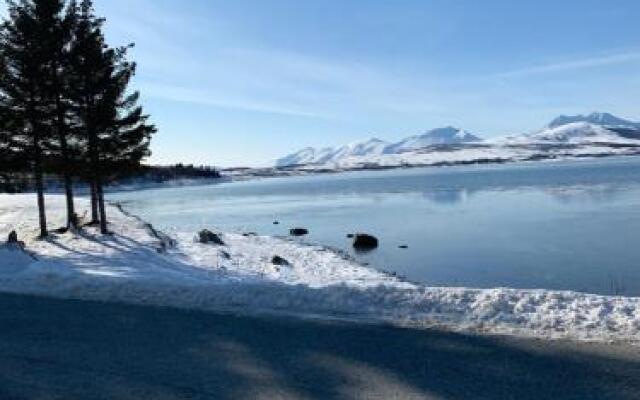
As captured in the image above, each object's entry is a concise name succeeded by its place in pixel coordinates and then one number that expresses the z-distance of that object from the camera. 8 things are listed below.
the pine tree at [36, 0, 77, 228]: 32.34
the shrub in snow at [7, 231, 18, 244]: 27.89
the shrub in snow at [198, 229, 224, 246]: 37.72
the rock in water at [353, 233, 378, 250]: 40.75
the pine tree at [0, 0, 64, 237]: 31.69
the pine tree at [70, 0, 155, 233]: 33.44
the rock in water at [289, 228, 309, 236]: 48.95
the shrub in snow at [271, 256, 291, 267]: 32.12
